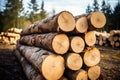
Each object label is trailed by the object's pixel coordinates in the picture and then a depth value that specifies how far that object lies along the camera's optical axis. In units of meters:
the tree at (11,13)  42.28
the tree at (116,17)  41.66
